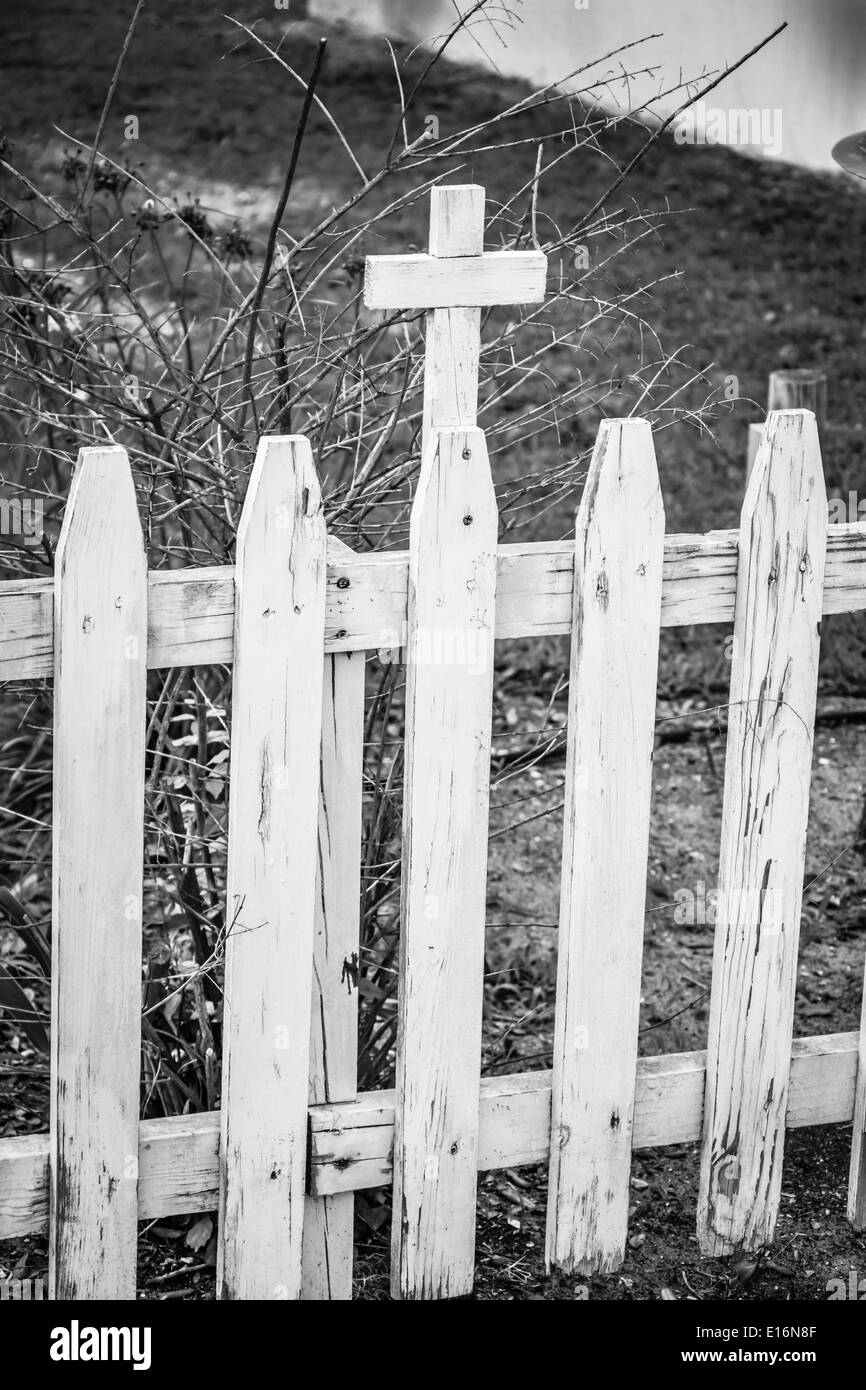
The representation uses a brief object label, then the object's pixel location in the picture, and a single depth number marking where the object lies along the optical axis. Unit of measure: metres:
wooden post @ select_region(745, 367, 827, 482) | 4.78
